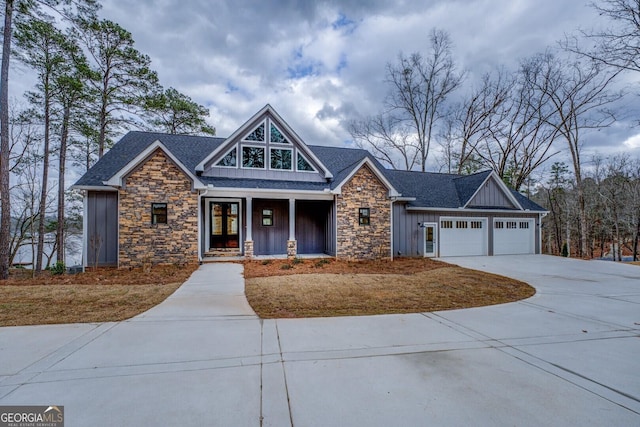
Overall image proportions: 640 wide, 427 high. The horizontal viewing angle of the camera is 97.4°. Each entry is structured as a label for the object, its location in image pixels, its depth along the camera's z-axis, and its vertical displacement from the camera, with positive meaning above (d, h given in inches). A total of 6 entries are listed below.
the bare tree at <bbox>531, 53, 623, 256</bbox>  720.3 +319.4
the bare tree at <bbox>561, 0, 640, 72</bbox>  397.1 +272.4
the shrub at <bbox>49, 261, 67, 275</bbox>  365.2 -61.7
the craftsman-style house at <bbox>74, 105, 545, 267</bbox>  399.2 +26.1
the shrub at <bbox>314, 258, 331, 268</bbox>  415.5 -65.2
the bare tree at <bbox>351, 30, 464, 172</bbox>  894.9 +385.5
